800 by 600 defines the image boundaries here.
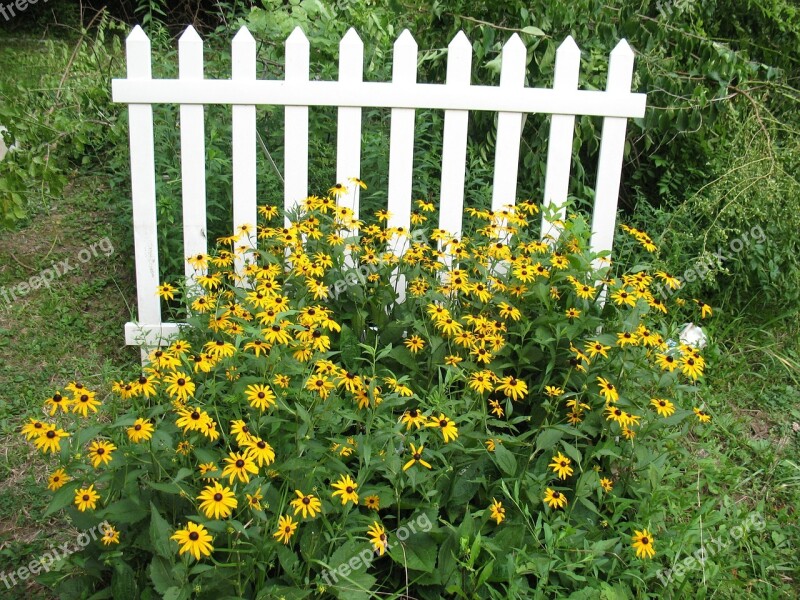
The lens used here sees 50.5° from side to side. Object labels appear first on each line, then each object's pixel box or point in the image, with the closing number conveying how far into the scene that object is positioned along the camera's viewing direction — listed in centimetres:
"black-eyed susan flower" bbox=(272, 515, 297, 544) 208
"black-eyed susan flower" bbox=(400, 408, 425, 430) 228
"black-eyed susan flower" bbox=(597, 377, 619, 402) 251
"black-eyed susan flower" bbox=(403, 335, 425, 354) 277
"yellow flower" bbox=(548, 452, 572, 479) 246
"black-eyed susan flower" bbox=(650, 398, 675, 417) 260
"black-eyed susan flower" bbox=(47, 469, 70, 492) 212
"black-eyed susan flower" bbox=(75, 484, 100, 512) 208
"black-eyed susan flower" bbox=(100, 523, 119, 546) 213
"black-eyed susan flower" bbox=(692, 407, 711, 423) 261
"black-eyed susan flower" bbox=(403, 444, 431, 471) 222
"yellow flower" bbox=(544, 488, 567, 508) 246
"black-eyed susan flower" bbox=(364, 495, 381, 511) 231
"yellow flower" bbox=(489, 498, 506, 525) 246
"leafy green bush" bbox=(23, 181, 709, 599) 214
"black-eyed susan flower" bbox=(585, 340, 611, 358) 267
